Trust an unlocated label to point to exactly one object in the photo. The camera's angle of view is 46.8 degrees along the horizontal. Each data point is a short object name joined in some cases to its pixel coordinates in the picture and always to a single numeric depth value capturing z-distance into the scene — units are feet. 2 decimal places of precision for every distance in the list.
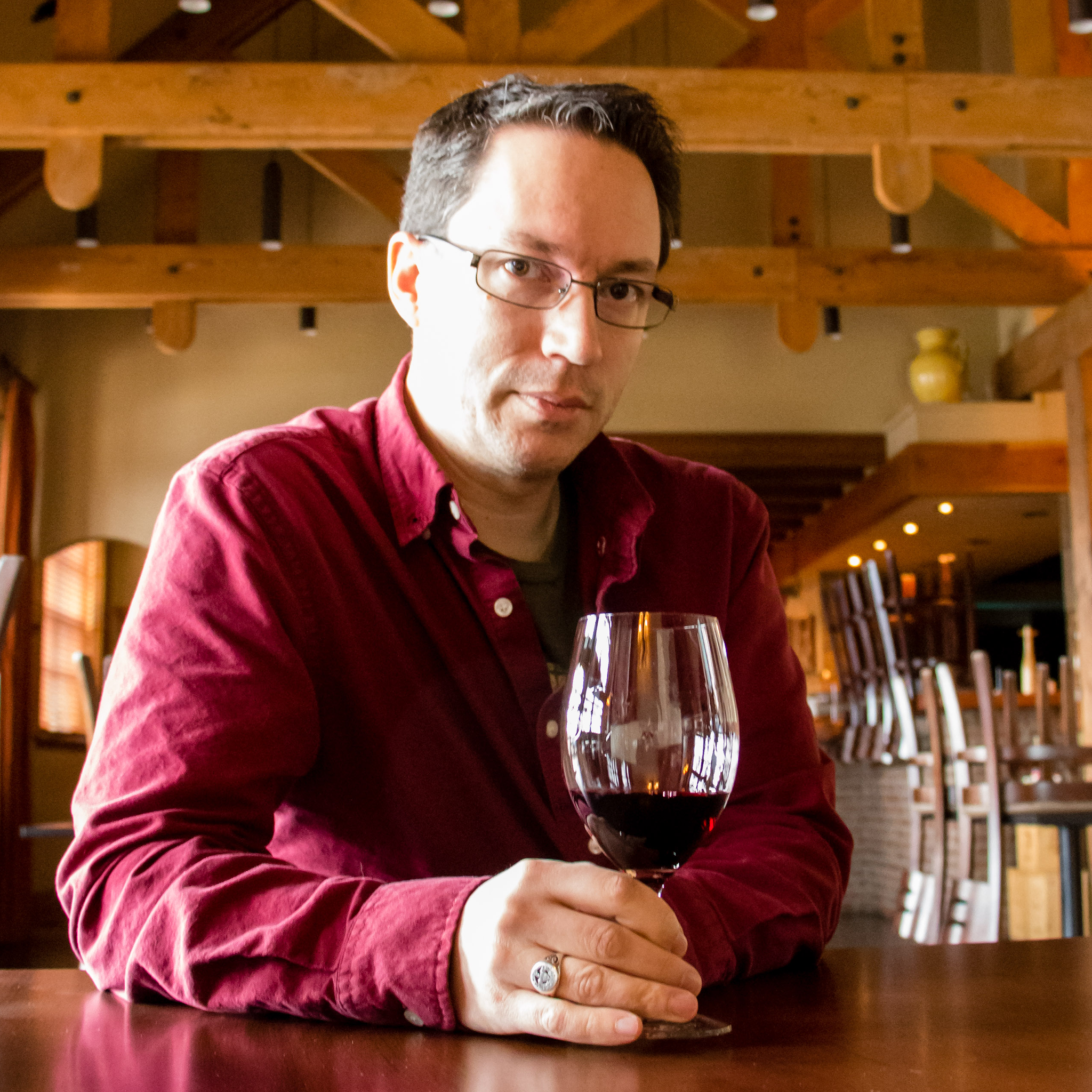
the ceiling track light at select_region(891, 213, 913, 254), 19.27
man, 2.31
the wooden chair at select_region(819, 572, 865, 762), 21.45
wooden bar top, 1.78
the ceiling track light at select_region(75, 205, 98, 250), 18.30
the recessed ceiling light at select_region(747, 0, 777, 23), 14.39
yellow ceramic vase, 27.45
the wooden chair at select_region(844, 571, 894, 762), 20.26
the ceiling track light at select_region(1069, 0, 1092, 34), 11.86
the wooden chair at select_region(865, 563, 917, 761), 17.02
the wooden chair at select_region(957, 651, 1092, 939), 11.50
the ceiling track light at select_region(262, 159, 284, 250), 19.54
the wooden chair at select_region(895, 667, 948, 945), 15.43
